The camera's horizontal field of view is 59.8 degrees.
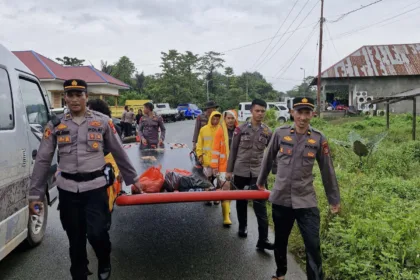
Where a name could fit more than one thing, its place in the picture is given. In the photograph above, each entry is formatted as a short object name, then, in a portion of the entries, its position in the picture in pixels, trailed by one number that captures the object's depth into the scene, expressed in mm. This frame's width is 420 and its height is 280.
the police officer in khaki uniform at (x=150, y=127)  8062
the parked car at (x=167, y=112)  33159
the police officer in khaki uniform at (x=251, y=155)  4297
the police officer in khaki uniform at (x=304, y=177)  3146
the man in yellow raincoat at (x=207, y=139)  5371
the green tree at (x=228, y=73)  65069
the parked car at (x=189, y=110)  39444
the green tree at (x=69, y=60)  54188
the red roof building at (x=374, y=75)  28188
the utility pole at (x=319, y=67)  25028
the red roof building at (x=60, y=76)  25422
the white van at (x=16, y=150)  3240
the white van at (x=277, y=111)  28531
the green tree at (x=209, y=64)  65312
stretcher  3557
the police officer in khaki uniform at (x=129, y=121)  17438
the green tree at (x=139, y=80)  61656
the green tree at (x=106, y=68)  55031
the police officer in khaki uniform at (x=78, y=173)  3092
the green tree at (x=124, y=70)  55906
